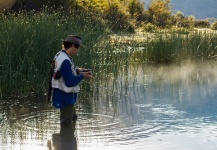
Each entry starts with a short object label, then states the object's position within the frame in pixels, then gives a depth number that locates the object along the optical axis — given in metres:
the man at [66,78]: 7.78
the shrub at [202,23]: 48.51
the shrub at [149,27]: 32.82
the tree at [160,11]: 37.84
